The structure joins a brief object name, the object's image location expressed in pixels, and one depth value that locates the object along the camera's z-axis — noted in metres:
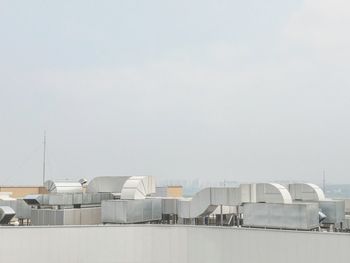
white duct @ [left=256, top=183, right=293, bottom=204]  22.02
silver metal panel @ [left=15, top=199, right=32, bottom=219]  27.12
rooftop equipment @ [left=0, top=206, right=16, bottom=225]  24.86
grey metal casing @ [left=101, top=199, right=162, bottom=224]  24.31
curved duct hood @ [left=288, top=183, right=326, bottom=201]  24.91
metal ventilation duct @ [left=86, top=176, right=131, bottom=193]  28.40
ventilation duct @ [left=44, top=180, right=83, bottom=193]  28.05
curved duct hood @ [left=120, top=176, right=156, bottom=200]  25.14
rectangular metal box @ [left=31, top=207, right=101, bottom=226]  24.50
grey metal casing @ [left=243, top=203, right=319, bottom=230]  20.67
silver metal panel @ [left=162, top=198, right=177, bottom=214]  26.95
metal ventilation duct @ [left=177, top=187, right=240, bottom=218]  23.75
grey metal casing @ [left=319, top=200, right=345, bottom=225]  23.23
